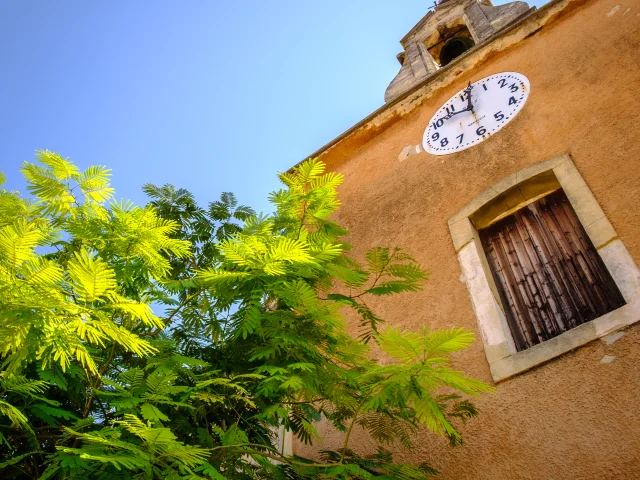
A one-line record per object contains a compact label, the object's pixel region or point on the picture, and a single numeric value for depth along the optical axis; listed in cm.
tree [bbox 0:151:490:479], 204
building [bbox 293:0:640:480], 340
